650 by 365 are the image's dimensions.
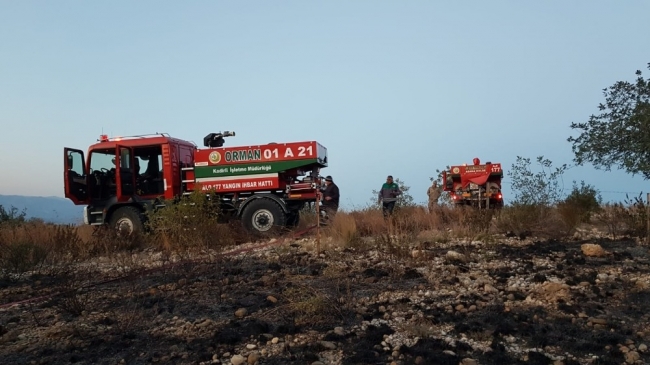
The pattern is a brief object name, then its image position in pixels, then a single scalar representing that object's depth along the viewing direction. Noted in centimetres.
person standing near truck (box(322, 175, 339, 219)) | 1348
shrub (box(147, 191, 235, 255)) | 1049
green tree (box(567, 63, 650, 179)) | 1520
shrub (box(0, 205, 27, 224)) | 1801
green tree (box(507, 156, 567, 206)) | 1323
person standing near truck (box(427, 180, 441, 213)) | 1836
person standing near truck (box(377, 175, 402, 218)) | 1631
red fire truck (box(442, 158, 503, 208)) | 1762
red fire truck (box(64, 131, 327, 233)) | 1350
